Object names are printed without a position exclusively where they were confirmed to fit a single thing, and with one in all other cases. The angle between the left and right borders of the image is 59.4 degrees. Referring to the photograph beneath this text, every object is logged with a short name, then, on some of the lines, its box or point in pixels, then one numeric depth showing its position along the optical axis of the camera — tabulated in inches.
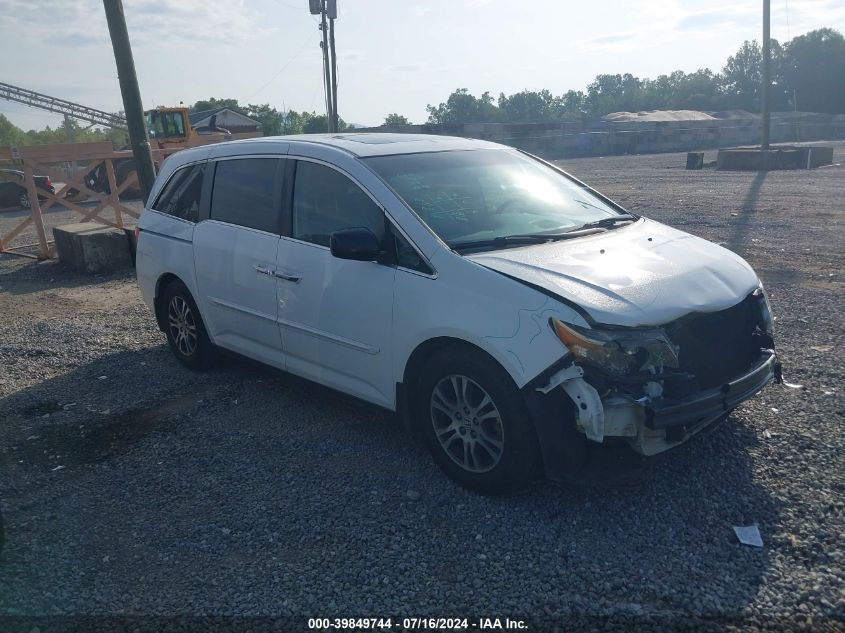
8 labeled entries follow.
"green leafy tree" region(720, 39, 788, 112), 3634.4
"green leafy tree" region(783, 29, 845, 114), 3506.4
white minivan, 140.3
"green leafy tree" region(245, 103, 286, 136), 3046.3
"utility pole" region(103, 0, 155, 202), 433.1
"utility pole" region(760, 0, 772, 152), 1005.0
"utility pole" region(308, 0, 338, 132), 1171.9
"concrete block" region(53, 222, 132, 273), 445.4
